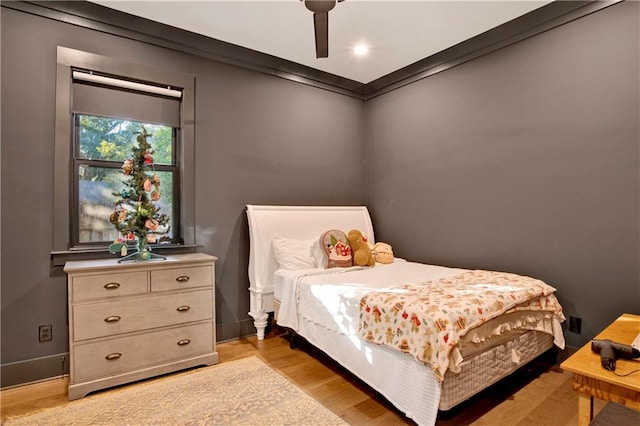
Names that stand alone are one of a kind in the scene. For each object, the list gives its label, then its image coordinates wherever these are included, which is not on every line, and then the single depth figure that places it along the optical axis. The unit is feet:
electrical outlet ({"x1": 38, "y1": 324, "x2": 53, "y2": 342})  8.17
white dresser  7.32
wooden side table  4.44
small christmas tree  8.35
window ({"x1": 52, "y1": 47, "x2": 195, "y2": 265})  8.46
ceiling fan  6.47
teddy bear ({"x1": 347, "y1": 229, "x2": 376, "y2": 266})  10.63
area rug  6.42
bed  5.89
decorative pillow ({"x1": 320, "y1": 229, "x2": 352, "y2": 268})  10.50
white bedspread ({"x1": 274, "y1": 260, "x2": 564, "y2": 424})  6.04
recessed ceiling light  11.05
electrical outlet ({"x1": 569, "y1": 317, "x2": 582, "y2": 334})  8.57
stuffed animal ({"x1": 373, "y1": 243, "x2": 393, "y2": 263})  11.56
